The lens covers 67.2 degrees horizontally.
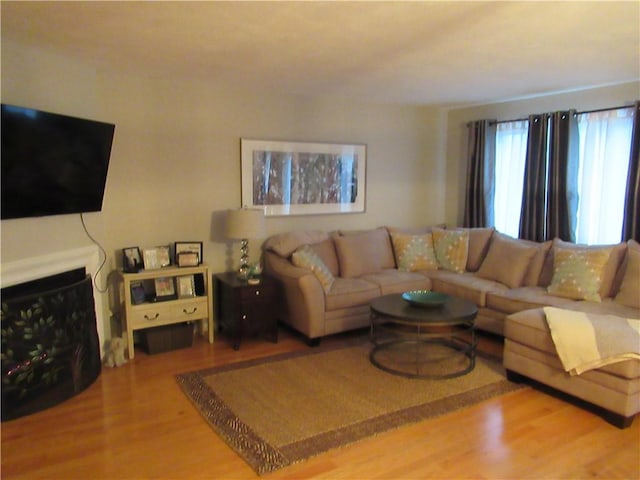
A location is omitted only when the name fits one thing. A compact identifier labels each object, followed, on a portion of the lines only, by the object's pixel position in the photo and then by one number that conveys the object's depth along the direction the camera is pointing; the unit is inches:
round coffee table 135.8
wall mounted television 108.0
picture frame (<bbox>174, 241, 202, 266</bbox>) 165.6
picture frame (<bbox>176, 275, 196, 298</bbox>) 163.5
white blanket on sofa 111.8
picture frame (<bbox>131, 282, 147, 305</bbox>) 155.6
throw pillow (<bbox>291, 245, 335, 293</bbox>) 167.0
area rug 105.7
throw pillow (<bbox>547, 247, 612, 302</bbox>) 151.6
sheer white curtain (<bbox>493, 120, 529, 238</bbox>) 197.8
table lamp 165.3
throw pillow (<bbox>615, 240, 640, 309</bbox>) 145.0
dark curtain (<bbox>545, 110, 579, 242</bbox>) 176.6
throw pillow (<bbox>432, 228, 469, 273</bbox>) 197.3
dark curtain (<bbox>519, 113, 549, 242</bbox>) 185.2
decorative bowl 141.2
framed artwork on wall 183.6
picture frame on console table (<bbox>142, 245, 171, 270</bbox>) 158.1
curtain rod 163.5
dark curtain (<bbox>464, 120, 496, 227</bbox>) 208.5
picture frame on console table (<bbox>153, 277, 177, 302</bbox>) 160.2
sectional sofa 126.2
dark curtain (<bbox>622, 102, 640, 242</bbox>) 157.6
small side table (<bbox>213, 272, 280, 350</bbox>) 161.0
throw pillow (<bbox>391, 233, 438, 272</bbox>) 198.4
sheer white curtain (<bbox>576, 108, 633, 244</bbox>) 165.5
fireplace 112.1
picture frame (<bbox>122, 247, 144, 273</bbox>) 153.6
